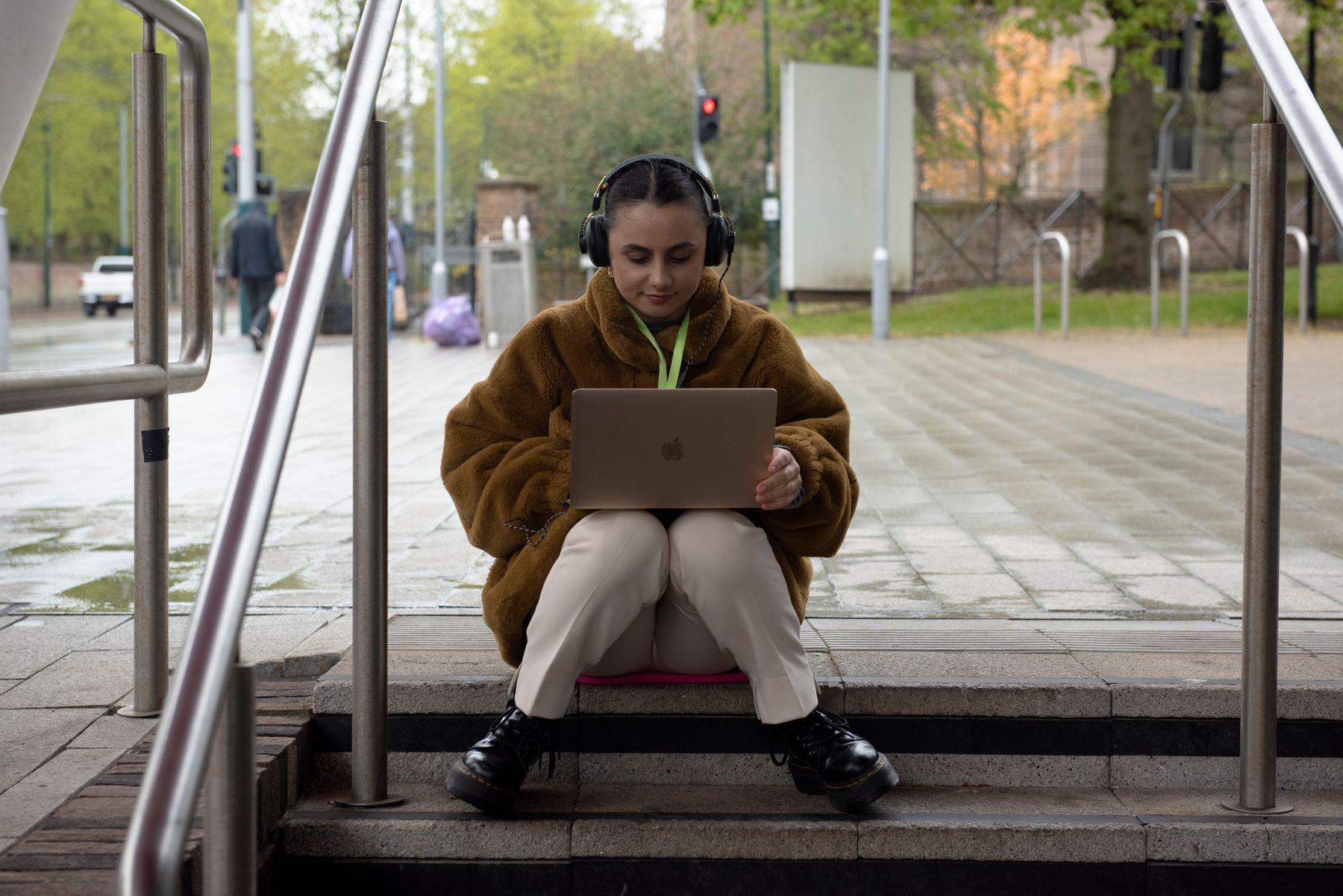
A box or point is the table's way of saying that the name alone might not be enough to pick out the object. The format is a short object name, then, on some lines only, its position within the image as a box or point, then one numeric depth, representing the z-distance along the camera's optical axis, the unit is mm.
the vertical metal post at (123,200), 43125
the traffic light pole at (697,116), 21547
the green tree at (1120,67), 19906
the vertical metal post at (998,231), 28141
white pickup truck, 37531
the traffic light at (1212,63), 15234
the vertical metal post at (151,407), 3076
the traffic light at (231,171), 22953
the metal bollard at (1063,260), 15271
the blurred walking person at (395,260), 17719
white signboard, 18688
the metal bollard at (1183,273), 15641
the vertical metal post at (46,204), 40125
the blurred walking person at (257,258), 18078
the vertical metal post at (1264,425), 2703
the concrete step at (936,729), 3021
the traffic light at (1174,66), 16266
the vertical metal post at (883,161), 17844
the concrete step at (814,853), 2789
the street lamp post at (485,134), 35594
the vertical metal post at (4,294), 11695
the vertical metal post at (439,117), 26172
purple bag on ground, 18172
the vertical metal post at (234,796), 1946
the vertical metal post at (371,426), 2725
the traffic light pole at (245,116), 21422
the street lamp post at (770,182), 26031
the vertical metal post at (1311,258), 16953
